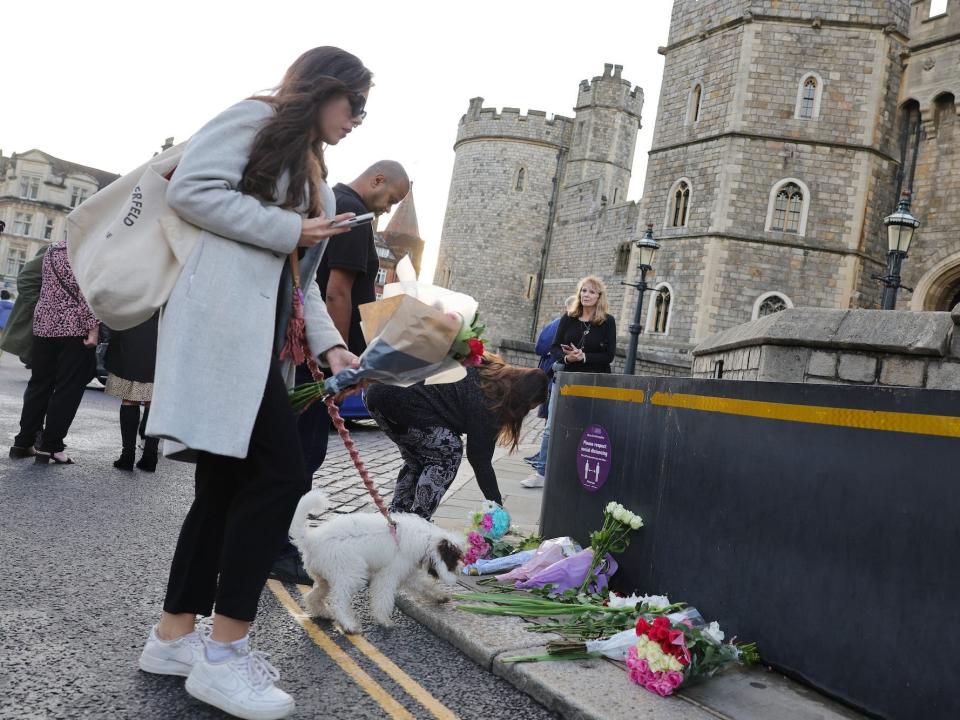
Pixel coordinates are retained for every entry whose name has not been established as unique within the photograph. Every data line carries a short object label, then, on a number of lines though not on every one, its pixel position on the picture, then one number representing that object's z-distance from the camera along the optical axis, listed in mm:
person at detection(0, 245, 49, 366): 6871
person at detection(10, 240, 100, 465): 6352
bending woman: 4469
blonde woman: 7883
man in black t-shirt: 4148
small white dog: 3438
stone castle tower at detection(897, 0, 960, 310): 21062
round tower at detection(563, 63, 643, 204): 40781
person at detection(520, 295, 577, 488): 8227
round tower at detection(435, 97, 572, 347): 40812
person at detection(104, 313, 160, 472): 6504
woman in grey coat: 2377
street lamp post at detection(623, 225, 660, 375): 17078
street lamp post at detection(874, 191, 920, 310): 11617
